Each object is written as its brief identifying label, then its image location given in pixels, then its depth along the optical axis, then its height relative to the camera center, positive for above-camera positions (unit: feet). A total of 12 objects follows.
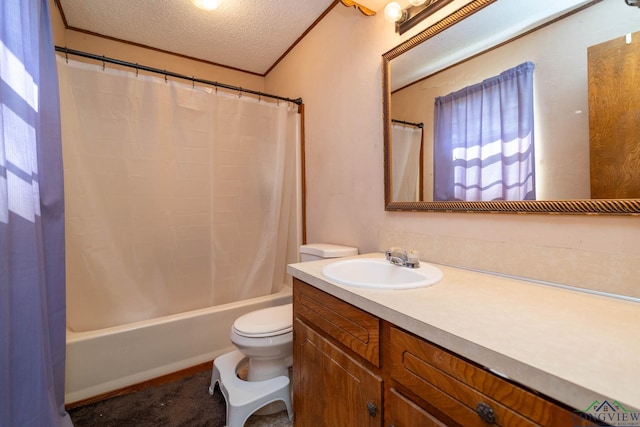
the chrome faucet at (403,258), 3.55 -0.63
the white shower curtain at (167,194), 5.00 +0.46
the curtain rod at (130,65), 4.65 +2.93
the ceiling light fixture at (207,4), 5.44 +4.40
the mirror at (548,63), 2.55 +1.69
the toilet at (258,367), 4.16 -2.82
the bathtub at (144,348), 4.77 -2.69
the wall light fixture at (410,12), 3.86 +3.08
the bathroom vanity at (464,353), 1.45 -0.95
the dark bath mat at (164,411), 4.35 -3.41
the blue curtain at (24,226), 2.58 -0.11
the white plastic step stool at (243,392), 4.07 -2.91
